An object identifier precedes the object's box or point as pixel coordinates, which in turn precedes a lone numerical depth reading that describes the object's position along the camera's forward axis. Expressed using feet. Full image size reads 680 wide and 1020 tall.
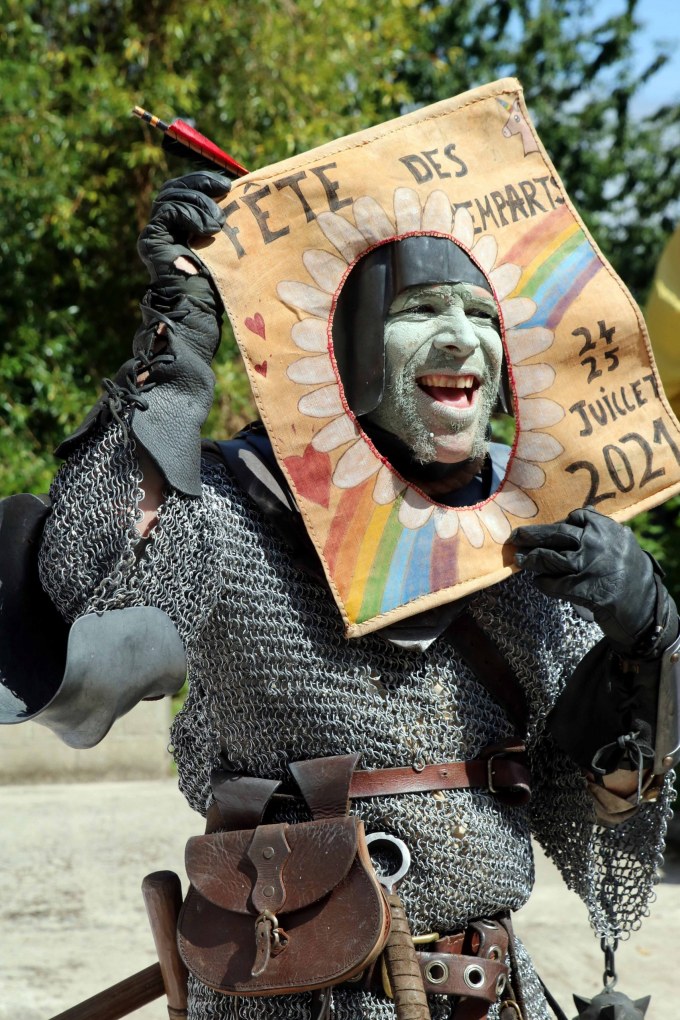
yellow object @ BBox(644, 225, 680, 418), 21.04
